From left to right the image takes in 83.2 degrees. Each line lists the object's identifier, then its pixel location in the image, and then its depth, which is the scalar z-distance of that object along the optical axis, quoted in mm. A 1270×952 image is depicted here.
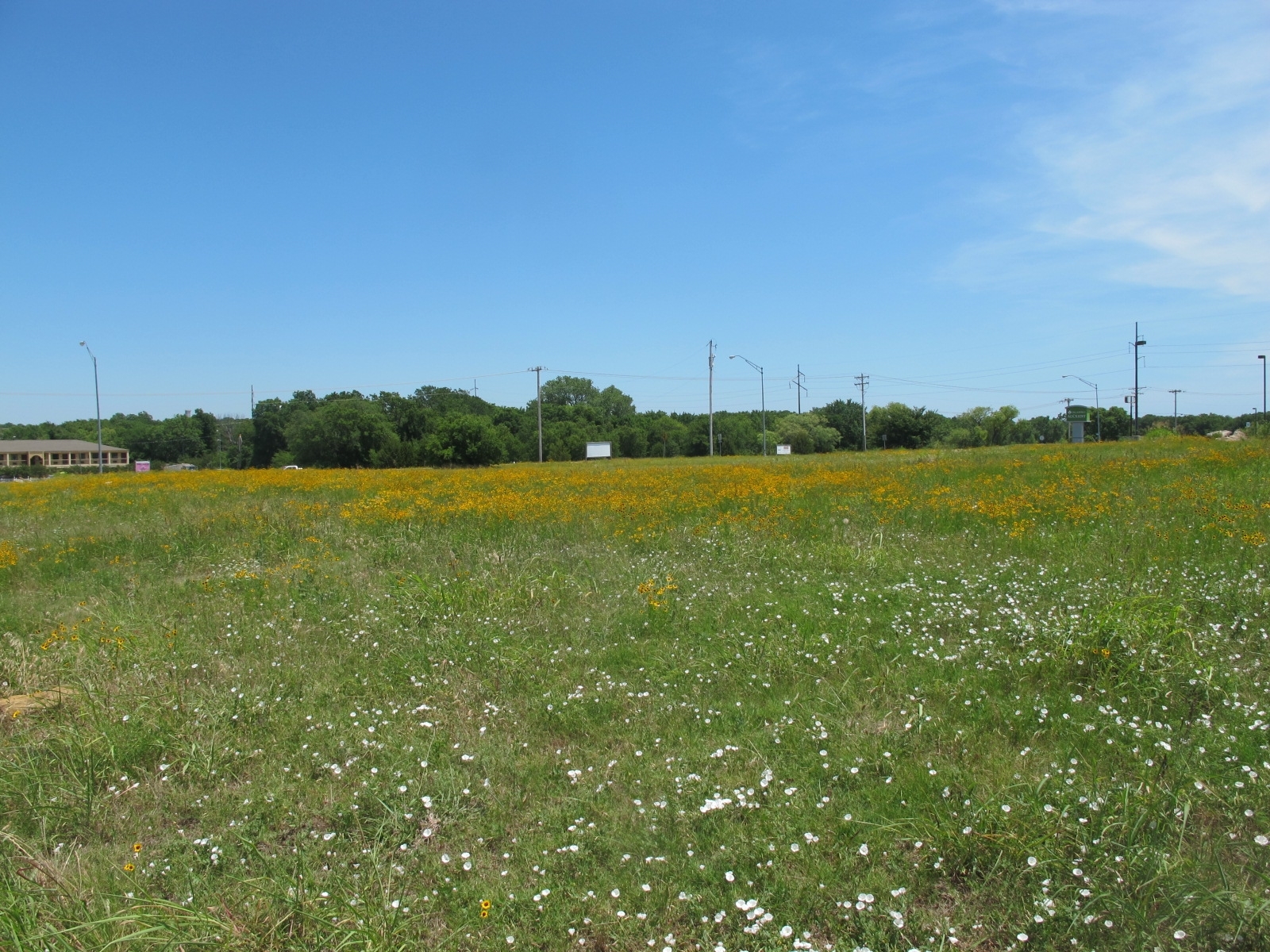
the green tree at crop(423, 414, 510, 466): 59750
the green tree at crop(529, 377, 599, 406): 142875
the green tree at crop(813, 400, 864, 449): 102250
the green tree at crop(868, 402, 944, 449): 94062
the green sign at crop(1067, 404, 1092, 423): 53188
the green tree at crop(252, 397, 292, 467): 84250
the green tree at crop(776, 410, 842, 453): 93750
